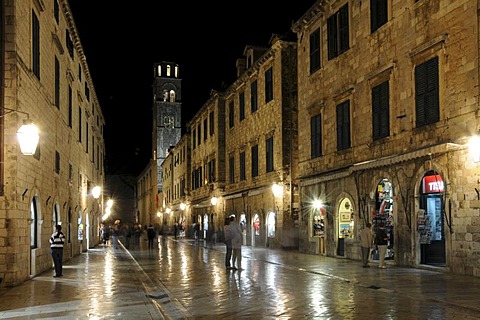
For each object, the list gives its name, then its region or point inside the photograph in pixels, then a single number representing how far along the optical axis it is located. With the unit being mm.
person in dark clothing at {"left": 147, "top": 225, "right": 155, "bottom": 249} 36344
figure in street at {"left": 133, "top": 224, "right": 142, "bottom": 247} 45238
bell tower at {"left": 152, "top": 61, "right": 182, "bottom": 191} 84938
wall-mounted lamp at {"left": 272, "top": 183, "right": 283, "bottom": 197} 30812
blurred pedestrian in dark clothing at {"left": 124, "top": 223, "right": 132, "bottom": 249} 38141
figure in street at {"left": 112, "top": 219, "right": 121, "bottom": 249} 37756
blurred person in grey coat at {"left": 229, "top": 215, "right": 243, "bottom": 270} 19233
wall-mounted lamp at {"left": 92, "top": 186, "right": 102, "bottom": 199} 35156
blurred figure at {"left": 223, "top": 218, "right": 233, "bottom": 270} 19250
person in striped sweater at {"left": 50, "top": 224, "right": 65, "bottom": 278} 17609
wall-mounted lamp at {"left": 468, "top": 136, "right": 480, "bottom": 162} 15406
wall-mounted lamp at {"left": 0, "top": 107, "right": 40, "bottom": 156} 13961
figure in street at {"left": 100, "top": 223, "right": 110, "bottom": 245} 47950
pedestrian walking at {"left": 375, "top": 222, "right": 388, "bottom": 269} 18856
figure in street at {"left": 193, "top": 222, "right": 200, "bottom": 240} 46094
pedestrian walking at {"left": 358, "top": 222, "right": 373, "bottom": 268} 19266
